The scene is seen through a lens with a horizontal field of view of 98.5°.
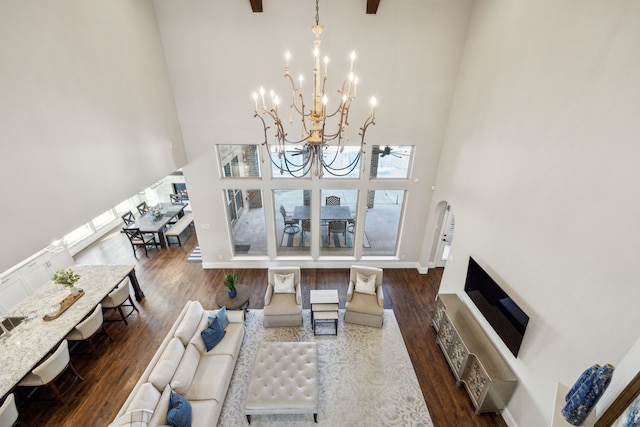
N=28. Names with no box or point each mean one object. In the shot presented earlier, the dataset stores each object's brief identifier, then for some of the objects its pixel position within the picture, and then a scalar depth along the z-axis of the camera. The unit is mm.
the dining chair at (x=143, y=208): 10609
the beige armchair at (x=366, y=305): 5832
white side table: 5621
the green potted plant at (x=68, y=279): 5172
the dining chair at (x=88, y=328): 4914
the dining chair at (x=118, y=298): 5781
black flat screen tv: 3920
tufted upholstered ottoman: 4098
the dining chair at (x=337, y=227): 7795
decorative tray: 4934
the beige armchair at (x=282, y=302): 5820
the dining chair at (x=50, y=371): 4113
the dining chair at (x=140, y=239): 8773
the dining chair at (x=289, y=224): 7867
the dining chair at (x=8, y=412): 3559
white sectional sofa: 3596
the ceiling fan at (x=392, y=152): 6791
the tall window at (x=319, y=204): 6930
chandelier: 2795
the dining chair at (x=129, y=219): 9783
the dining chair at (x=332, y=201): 7646
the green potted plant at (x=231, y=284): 5913
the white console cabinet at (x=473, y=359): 4117
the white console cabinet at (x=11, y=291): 5980
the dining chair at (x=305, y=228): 7803
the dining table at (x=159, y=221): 8945
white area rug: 4344
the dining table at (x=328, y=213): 7637
